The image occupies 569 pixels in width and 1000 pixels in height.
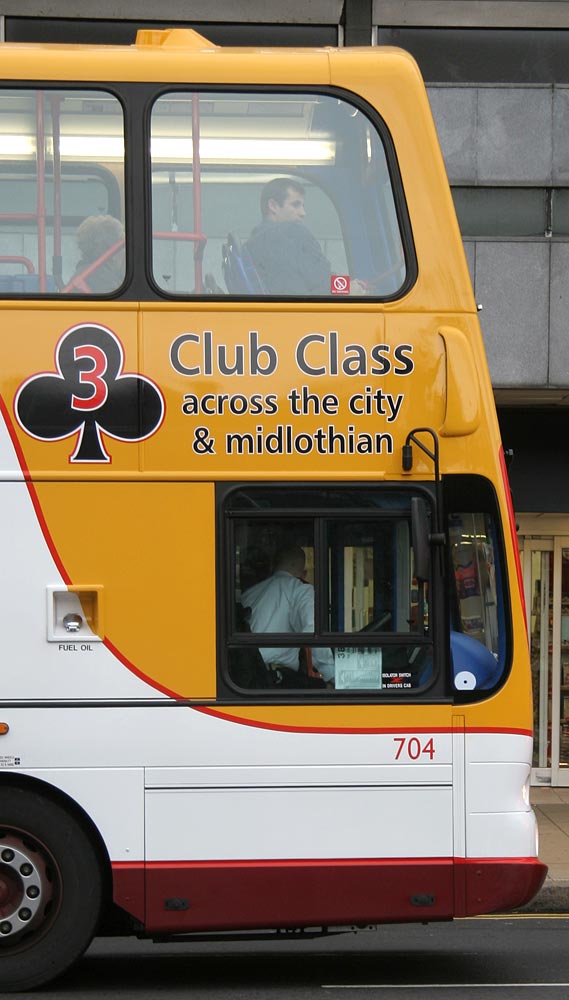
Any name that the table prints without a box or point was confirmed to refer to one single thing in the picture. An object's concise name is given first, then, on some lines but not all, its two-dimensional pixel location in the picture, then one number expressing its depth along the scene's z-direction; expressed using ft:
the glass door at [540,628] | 95.40
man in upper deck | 43.70
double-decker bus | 42.52
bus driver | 43.37
